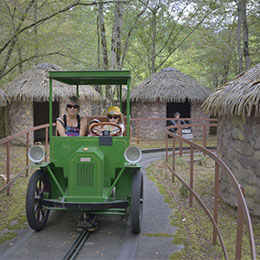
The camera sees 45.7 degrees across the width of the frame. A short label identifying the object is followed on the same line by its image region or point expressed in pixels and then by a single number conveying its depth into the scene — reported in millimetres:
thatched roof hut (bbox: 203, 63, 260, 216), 5422
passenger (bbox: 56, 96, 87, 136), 5120
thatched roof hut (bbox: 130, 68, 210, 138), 15891
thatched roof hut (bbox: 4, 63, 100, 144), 12732
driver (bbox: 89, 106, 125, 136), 4668
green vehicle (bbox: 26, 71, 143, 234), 4176
